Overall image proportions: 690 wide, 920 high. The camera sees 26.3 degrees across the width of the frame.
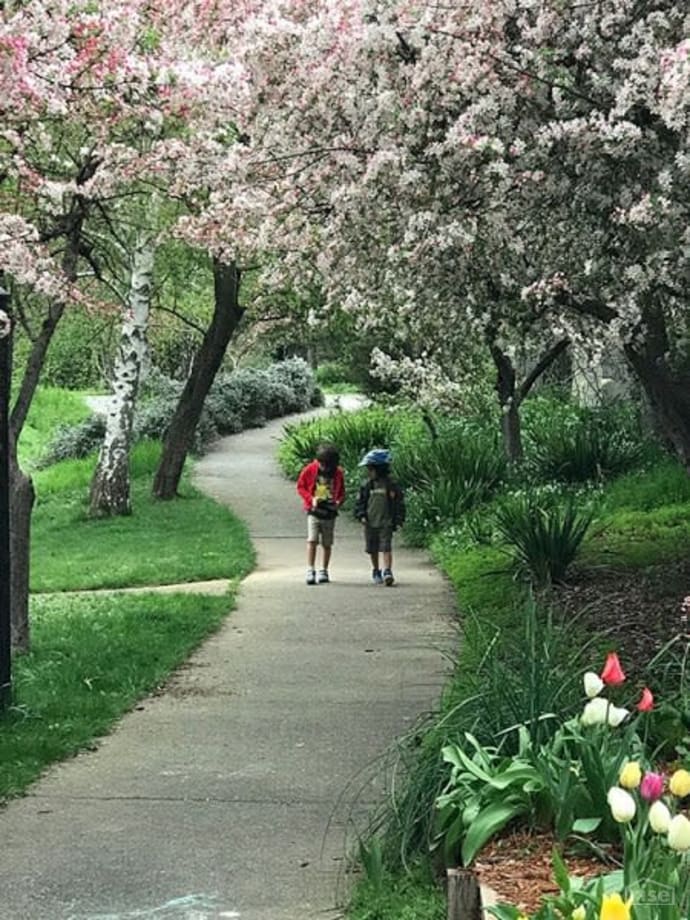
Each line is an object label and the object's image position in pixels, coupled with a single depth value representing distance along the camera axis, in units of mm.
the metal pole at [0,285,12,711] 7836
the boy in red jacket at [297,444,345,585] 14133
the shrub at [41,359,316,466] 31188
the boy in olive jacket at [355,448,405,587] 13844
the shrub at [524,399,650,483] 19297
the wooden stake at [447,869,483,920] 4246
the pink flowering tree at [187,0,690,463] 7645
